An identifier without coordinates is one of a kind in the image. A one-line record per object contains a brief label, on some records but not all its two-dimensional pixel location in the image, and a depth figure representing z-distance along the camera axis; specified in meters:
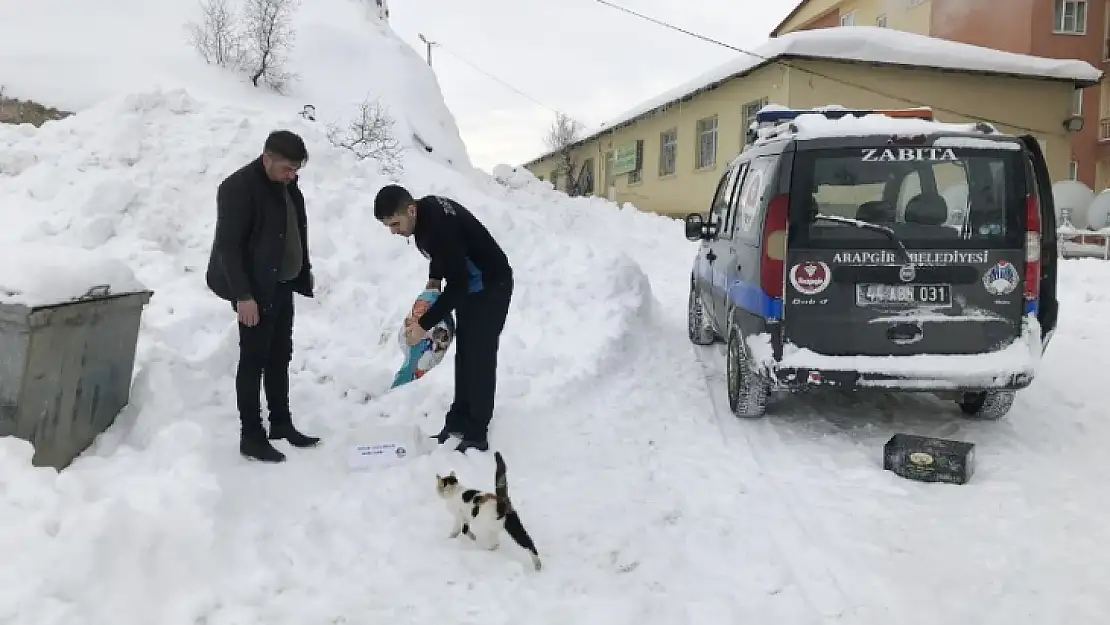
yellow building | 19.11
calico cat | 3.49
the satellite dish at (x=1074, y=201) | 20.27
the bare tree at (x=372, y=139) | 10.77
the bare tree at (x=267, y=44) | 15.20
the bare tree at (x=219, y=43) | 15.34
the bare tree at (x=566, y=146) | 34.84
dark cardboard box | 4.52
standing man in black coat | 4.11
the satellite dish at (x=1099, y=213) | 19.12
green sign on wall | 28.27
